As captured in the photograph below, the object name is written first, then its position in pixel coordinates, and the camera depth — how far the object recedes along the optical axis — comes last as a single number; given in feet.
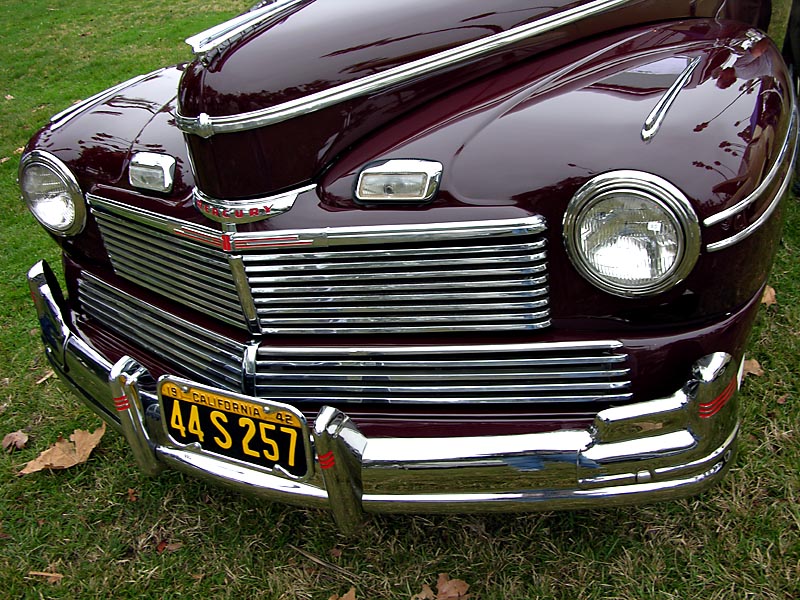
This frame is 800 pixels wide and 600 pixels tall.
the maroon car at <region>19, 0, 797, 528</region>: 5.42
